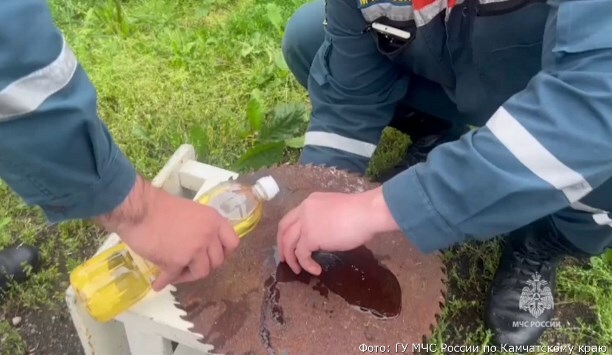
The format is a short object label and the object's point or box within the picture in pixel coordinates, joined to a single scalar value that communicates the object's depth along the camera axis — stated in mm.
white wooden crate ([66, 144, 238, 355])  1297
